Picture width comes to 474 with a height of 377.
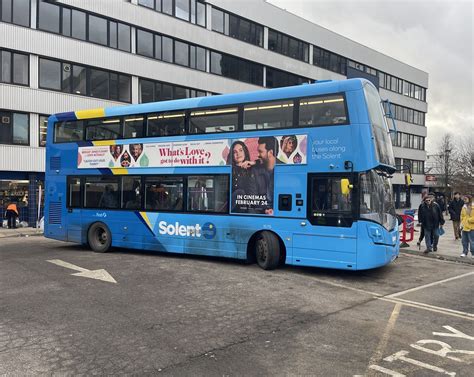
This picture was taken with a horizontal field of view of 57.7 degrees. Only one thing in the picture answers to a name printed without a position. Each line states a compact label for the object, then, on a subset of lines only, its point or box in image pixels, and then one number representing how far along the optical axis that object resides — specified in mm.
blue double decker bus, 9086
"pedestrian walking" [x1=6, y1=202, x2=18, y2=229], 21344
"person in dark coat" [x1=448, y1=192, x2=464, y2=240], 16823
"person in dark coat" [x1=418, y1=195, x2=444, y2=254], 13203
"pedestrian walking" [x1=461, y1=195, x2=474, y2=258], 12477
